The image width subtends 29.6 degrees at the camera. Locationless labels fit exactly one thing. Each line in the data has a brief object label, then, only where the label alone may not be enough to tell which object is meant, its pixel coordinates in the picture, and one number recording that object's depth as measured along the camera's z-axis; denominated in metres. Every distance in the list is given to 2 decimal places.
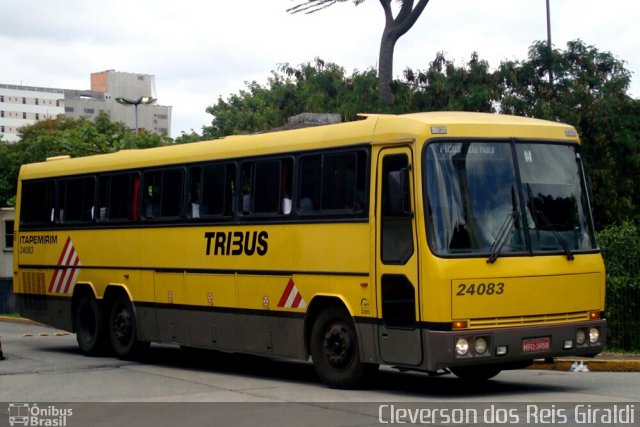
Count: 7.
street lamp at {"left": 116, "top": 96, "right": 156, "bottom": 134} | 56.96
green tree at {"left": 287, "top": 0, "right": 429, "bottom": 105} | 37.03
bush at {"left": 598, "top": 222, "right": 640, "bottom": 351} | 19.56
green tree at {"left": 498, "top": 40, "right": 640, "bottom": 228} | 29.09
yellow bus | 13.20
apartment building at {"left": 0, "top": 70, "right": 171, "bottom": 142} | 187.38
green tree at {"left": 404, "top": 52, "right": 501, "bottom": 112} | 33.47
